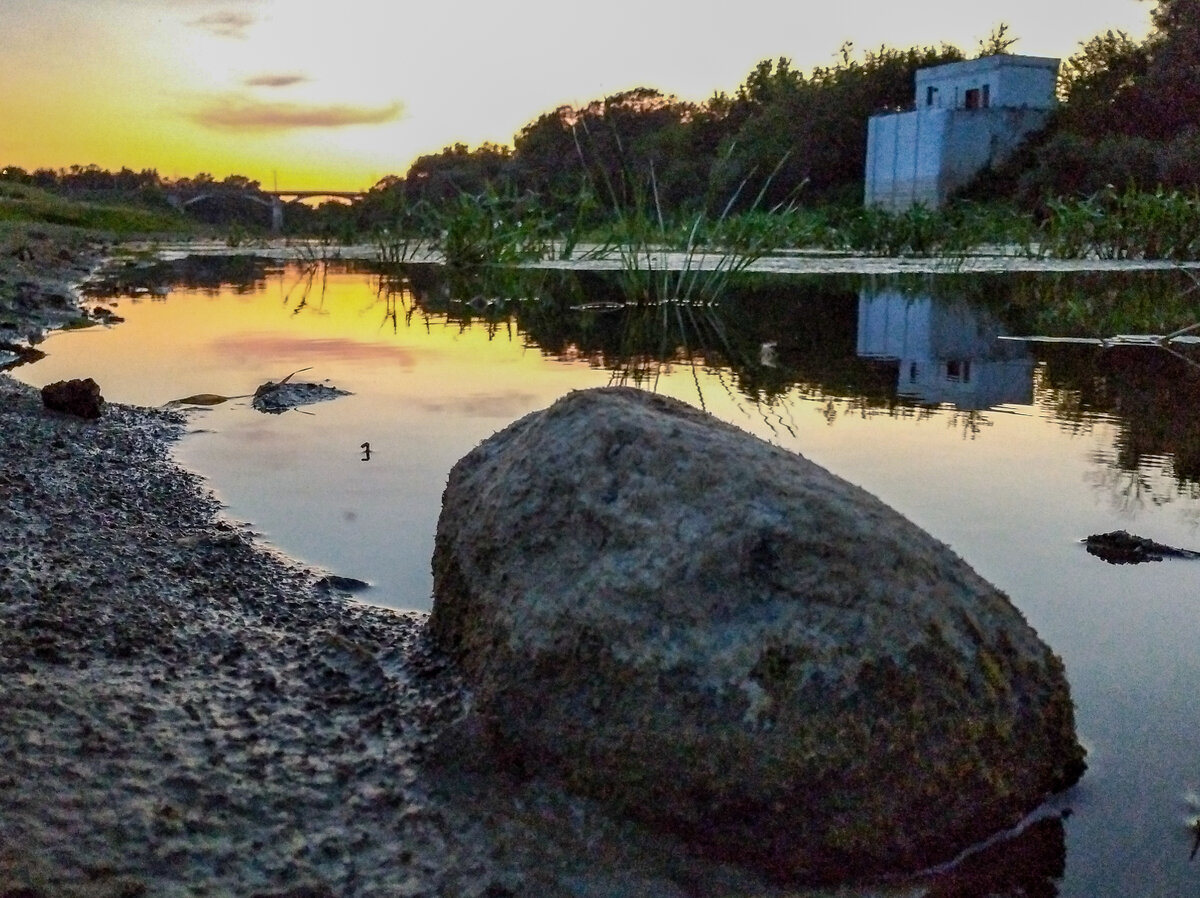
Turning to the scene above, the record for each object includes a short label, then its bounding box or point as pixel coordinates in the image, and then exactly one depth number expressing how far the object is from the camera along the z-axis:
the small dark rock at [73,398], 3.42
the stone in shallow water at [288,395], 3.91
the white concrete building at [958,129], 36.53
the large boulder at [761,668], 1.31
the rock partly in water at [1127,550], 2.25
